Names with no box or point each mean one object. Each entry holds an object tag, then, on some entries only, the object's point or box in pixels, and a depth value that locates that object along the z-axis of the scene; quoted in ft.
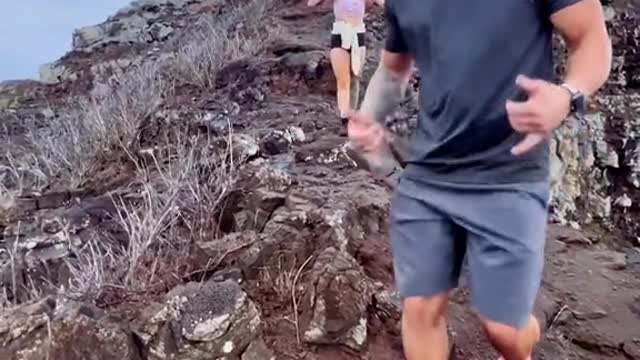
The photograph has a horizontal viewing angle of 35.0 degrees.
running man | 8.81
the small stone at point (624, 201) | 24.18
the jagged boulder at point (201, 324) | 12.46
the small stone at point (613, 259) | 18.15
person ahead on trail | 24.25
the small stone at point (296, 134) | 21.14
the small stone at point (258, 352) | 12.69
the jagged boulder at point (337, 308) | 12.98
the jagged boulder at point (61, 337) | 12.12
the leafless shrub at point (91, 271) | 13.64
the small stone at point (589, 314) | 15.62
